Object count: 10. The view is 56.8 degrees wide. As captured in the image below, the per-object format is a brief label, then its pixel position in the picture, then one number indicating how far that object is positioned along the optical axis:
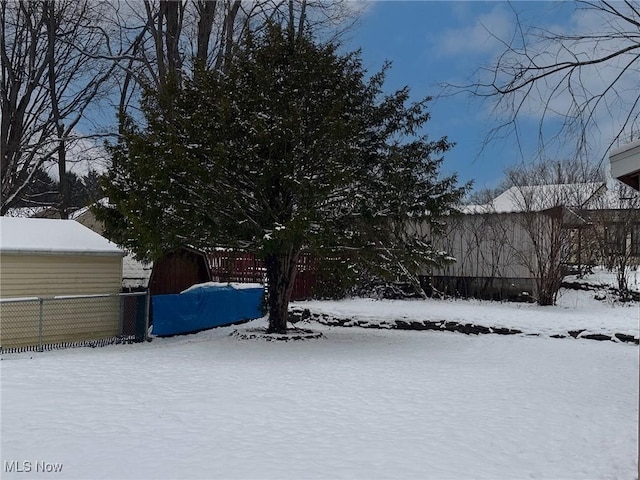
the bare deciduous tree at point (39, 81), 23.08
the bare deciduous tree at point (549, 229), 17.89
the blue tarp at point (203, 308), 13.88
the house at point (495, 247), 19.48
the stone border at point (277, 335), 13.34
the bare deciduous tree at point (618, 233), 19.23
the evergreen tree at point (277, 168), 11.82
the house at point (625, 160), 4.24
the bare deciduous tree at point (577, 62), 6.97
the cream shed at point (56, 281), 12.11
